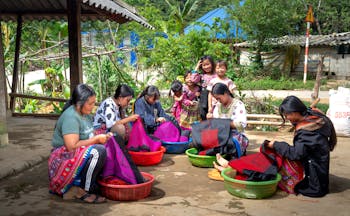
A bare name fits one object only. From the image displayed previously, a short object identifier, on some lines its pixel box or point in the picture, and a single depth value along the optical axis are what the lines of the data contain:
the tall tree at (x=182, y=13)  20.50
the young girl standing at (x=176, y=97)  5.99
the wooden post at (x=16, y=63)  8.32
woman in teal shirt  3.47
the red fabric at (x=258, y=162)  3.75
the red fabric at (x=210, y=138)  4.61
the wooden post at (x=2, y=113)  5.36
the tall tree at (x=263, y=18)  19.63
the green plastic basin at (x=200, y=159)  4.74
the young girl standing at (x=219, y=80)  5.55
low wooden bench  7.46
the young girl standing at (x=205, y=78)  5.92
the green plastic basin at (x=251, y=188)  3.65
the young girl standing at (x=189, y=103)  6.06
